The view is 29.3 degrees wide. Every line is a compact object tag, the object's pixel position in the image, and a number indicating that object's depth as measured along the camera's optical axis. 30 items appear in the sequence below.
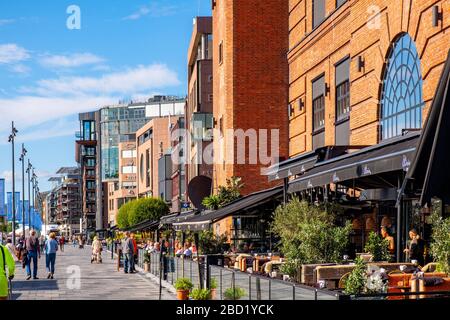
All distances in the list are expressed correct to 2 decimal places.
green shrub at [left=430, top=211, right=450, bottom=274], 12.66
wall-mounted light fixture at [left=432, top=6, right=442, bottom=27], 19.17
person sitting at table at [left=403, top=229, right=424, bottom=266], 17.31
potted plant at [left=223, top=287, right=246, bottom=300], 13.20
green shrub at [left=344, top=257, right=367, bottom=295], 11.48
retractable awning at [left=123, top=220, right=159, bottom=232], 61.29
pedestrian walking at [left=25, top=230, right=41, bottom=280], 30.83
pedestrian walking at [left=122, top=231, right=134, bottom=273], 36.62
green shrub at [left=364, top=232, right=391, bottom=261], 18.38
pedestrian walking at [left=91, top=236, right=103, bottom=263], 51.03
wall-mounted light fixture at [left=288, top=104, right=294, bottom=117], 36.44
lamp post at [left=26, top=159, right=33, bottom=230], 113.50
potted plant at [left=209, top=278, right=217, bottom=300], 16.65
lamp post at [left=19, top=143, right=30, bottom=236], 91.53
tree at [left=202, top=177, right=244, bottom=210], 40.69
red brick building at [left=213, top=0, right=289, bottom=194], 50.03
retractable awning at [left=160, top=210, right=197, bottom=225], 38.74
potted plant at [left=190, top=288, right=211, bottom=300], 16.77
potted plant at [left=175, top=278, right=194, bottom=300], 19.73
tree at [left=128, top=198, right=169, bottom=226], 108.69
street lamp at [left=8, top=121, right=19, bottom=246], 72.73
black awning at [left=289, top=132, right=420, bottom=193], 13.52
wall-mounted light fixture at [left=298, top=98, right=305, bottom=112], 34.69
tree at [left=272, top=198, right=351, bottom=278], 17.70
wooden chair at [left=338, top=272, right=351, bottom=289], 14.37
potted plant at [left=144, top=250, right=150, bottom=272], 35.88
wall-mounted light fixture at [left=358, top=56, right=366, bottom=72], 25.23
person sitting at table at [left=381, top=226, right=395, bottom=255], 20.14
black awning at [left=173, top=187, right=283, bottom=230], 26.20
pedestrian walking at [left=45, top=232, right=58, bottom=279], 30.78
